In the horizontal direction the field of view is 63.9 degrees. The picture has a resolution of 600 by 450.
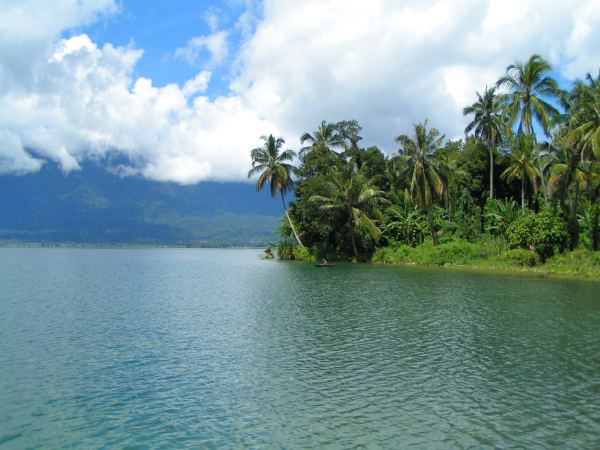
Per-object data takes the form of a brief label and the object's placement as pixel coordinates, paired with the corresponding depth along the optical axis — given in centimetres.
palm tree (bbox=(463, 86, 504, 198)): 5872
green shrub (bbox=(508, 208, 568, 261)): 4412
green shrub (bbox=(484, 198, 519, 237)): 5279
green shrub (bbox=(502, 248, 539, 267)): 4556
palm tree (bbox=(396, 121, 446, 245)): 5500
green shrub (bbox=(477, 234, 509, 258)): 5033
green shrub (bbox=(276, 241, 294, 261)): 7356
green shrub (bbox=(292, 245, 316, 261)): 7009
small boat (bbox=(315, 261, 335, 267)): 5566
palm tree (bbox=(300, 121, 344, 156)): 7075
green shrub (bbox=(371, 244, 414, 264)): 6002
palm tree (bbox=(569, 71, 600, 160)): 3801
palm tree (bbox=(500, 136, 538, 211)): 5606
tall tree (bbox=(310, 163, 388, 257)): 6116
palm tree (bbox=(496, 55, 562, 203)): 4816
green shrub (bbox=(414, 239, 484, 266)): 5297
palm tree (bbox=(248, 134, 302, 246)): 6956
